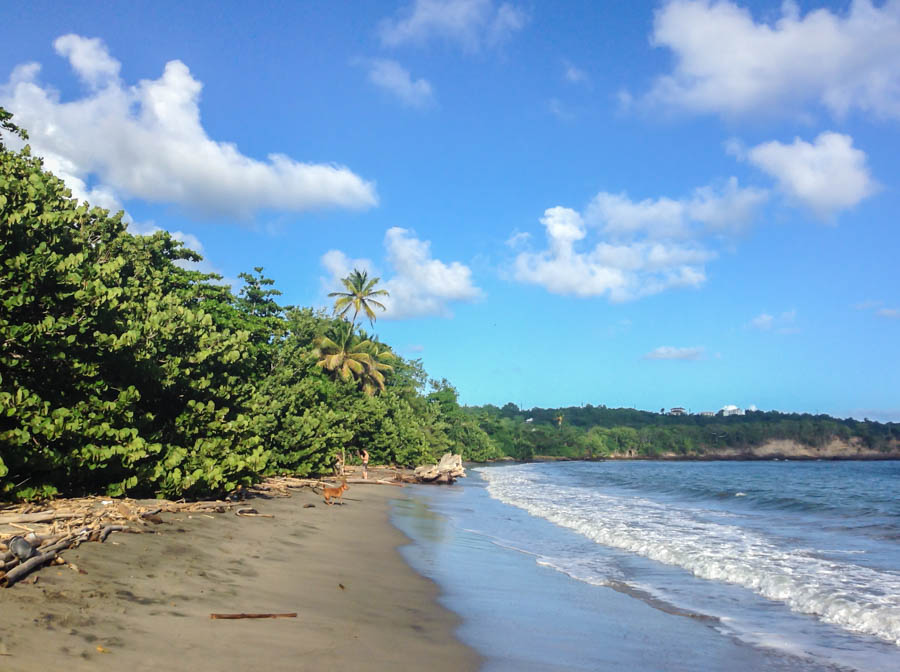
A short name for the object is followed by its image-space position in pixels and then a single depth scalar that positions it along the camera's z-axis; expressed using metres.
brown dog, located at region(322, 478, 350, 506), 16.70
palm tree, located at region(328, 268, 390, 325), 48.69
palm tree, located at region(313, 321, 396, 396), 42.28
